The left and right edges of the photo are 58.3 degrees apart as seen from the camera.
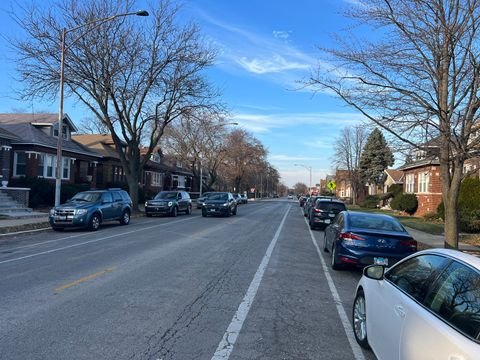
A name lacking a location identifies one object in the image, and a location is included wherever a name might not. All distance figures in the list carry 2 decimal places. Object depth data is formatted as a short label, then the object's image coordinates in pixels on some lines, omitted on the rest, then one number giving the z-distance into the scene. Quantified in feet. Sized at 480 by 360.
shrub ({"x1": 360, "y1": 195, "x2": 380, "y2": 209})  171.63
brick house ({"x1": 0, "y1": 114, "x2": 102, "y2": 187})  100.22
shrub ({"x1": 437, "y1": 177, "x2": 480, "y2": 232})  70.44
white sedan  9.10
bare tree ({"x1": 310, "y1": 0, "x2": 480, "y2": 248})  35.14
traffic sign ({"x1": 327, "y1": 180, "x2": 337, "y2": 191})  177.07
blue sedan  29.68
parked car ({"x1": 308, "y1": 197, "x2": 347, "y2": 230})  68.85
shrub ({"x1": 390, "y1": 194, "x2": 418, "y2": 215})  122.42
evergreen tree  190.67
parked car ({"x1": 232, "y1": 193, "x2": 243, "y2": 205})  192.95
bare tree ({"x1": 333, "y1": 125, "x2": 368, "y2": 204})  199.62
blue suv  56.90
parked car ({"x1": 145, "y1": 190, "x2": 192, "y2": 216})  89.35
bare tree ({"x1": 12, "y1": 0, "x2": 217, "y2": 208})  79.20
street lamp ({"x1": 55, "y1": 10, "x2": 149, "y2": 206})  65.44
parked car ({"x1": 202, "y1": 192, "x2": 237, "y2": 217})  91.20
